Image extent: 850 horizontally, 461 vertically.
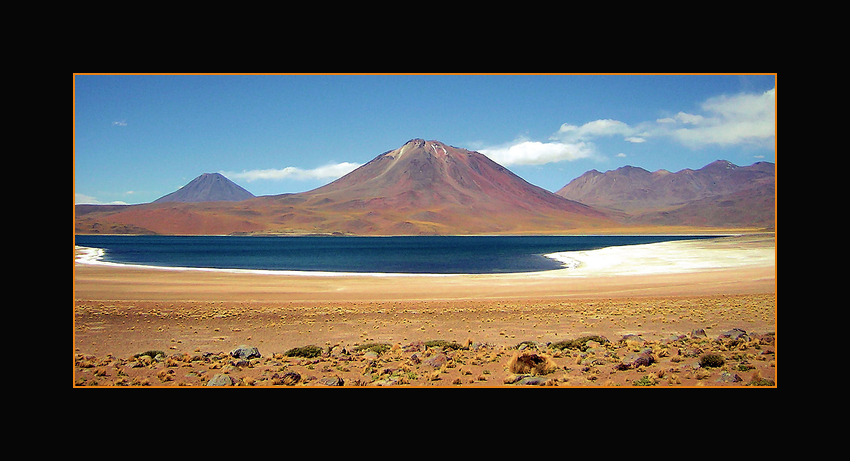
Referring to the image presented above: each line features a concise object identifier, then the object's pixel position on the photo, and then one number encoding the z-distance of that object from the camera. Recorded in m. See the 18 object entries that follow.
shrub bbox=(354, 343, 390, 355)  11.20
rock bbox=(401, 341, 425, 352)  11.30
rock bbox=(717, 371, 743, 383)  7.42
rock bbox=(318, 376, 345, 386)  8.29
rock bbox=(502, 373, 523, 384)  8.05
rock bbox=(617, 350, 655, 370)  8.66
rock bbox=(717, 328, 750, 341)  10.95
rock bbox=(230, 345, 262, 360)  10.63
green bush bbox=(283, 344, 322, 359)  10.79
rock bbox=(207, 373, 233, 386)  8.21
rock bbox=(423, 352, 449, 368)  9.46
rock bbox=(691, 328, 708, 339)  12.33
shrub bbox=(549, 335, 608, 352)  10.78
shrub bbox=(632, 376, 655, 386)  7.57
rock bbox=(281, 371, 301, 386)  8.25
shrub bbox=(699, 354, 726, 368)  8.29
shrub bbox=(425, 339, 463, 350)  11.43
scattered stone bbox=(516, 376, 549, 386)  7.73
